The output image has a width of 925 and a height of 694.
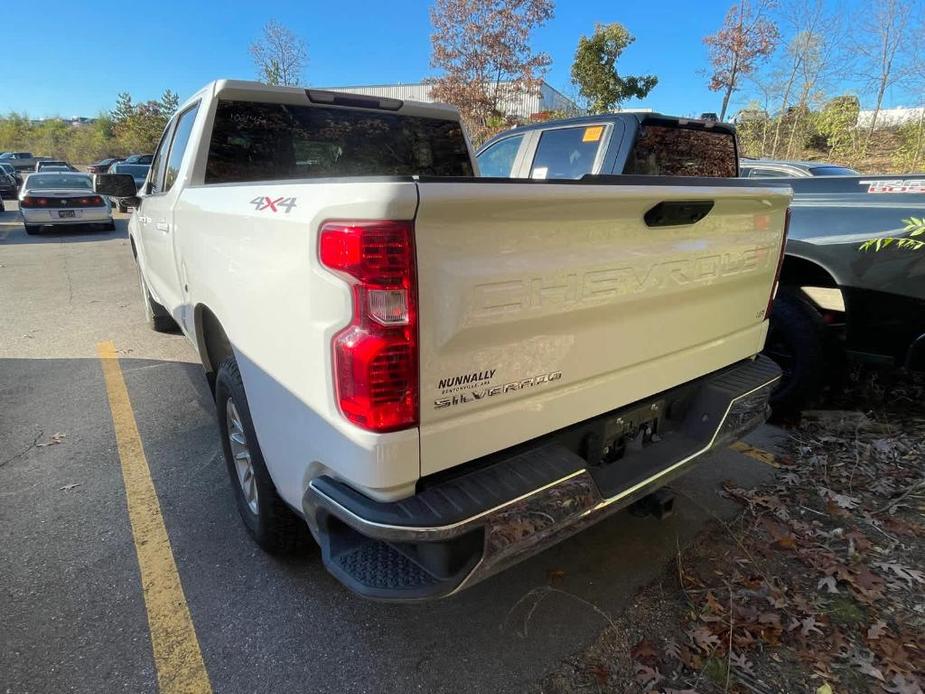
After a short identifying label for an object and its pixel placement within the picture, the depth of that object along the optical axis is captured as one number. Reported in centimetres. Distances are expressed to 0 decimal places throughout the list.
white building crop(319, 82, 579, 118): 2156
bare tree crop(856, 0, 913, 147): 1551
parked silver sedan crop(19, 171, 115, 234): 1340
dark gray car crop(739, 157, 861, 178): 727
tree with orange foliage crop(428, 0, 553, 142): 1911
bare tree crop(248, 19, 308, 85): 2278
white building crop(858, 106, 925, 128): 1551
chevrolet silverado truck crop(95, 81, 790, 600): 154
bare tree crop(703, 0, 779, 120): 1680
